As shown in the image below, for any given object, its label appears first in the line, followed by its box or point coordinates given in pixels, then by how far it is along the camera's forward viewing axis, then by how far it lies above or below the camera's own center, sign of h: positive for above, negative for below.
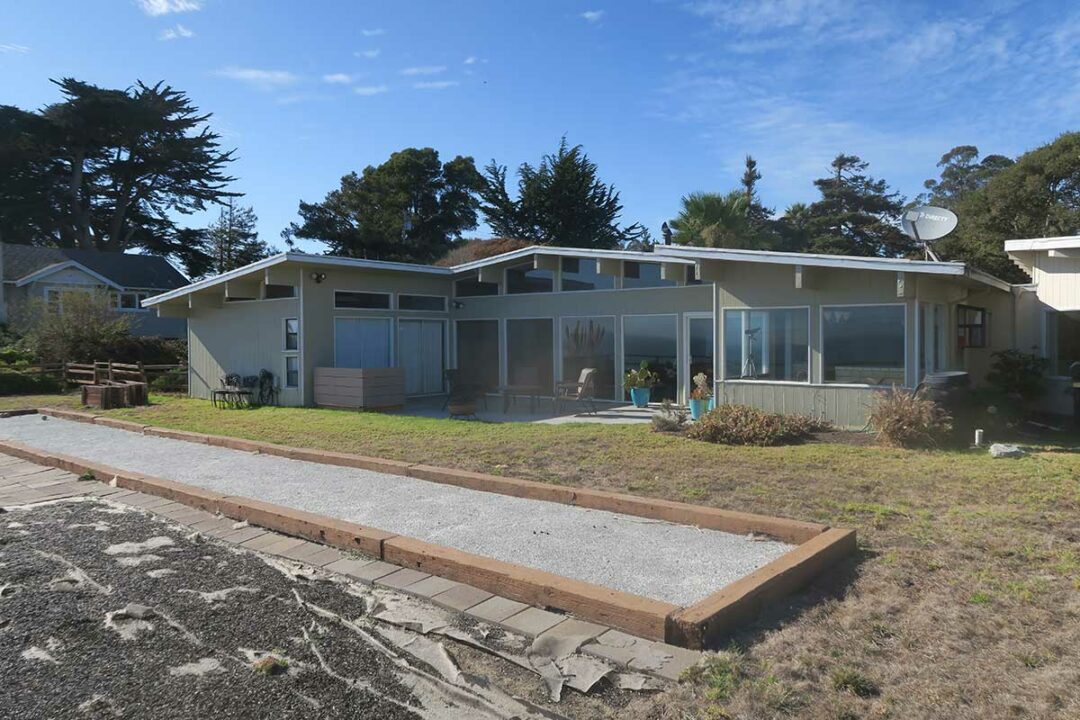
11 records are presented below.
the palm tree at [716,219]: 21.41 +3.99
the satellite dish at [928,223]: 11.98 +2.11
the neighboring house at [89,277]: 33.09 +3.92
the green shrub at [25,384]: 21.12 -0.66
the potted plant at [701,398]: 12.46 -0.72
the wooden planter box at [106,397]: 16.41 -0.80
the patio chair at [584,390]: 14.10 -0.67
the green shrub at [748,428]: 9.52 -0.95
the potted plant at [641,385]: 14.35 -0.56
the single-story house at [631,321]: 10.88 +0.66
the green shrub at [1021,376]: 12.09 -0.38
